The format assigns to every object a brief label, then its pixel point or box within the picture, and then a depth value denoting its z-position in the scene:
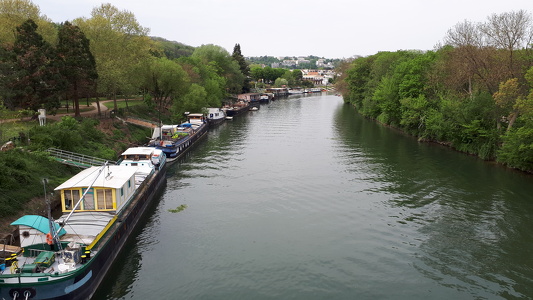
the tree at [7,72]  40.27
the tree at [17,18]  54.19
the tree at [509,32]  47.50
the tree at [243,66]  160.25
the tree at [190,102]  76.31
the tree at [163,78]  71.06
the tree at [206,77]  89.19
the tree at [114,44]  56.97
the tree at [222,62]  122.53
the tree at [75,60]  50.06
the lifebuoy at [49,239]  20.46
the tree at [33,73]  43.94
